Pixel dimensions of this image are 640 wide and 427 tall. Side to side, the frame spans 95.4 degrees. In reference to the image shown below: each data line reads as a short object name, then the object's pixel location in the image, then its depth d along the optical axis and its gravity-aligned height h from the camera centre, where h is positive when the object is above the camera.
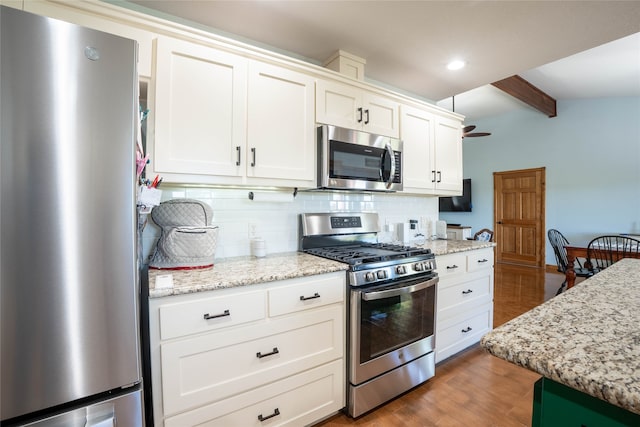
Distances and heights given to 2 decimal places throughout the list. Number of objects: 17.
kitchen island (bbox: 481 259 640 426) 0.54 -0.31
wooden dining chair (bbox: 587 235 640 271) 3.33 -0.47
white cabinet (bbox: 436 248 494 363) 2.27 -0.76
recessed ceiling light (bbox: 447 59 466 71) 2.37 +1.21
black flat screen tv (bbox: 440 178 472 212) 6.88 +0.22
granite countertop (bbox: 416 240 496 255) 2.32 -0.31
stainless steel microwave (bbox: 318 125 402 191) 2.01 +0.37
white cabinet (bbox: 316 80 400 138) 2.05 +0.77
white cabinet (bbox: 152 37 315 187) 1.54 +0.53
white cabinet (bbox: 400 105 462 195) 2.55 +0.55
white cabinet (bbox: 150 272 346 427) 1.23 -0.69
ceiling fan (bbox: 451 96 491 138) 4.04 +1.17
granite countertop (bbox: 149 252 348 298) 1.26 -0.32
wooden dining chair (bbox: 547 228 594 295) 3.65 -0.64
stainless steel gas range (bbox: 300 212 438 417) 1.70 -0.65
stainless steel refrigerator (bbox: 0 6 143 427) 0.80 -0.05
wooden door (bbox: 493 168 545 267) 5.77 -0.12
